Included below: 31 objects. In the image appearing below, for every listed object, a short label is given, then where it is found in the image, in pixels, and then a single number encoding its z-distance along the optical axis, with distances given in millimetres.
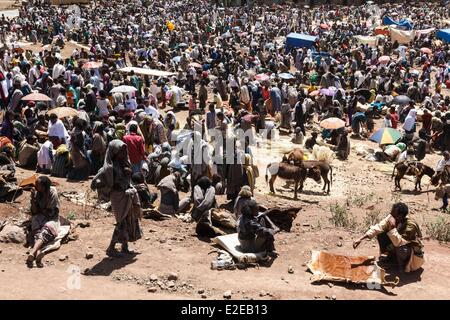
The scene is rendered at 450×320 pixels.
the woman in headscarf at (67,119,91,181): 9727
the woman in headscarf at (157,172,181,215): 8430
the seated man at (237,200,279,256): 6961
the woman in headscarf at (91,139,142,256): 6398
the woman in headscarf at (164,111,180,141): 11898
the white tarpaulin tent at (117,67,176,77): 16750
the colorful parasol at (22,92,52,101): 12160
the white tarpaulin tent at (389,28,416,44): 29859
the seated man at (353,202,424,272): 6637
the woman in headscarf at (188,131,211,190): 9281
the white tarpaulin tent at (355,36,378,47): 29234
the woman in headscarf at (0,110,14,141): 10727
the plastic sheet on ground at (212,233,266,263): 6844
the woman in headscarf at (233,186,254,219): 7594
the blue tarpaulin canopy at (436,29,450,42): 28969
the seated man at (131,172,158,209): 8539
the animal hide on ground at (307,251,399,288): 6391
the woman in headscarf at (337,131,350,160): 14000
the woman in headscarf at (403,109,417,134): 15023
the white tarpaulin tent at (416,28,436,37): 31094
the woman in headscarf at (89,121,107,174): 9734
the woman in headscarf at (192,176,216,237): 7777
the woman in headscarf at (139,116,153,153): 10883
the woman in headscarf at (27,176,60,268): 6516
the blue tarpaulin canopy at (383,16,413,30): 32750
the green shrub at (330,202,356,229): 8602
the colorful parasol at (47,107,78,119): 11086
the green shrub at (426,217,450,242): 8125
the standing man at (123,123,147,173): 9008
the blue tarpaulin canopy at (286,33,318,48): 26250
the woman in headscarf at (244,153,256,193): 9391
